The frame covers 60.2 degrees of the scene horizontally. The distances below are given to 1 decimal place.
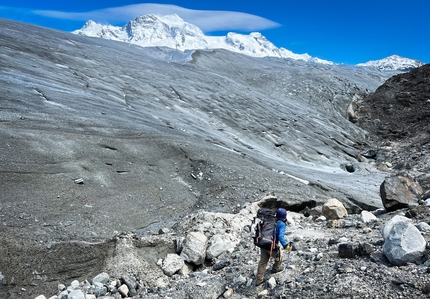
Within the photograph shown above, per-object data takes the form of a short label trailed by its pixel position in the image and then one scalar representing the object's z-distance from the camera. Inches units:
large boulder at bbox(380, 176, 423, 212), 377.7
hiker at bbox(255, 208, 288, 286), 247.6
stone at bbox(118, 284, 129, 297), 275.6
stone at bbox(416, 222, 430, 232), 261.7
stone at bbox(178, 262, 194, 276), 305.9
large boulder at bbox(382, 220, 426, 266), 221.6
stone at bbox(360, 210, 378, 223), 336.3
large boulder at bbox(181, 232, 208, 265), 313.1
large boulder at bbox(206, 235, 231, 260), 321.1
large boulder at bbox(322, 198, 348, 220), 394.3
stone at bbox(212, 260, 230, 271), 299.4
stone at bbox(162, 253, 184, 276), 304.5
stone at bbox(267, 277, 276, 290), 242.2
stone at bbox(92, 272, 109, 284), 291.1
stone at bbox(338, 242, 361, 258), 246.5
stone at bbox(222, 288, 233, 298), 249.8
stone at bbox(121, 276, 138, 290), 280.4
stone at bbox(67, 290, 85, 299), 264.0
